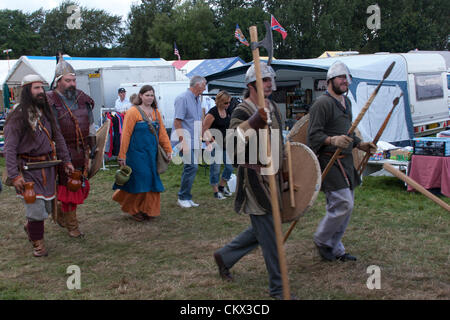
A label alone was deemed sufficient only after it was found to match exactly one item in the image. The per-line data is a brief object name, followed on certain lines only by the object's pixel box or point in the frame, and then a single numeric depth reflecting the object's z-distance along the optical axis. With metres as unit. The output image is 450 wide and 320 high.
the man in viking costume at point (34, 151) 4.29
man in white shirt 11.44
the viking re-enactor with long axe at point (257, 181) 3.22
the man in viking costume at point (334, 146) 3.88
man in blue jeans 6.32
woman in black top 6.49
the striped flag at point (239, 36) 17.44
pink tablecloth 6.61
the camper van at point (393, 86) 9.36
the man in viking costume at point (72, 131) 4.93
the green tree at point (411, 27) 40.56
